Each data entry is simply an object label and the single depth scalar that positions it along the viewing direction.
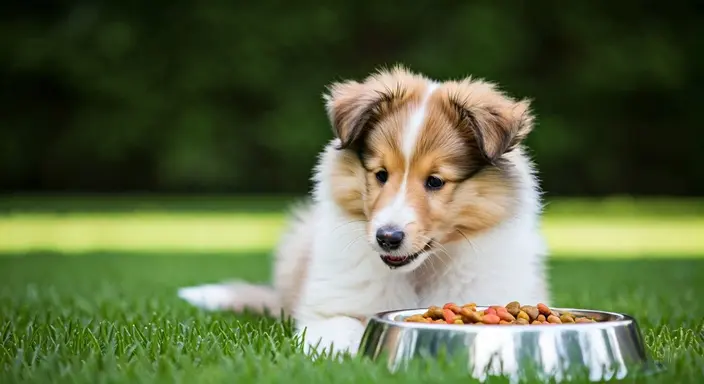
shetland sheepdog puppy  3.29
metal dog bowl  2.63
